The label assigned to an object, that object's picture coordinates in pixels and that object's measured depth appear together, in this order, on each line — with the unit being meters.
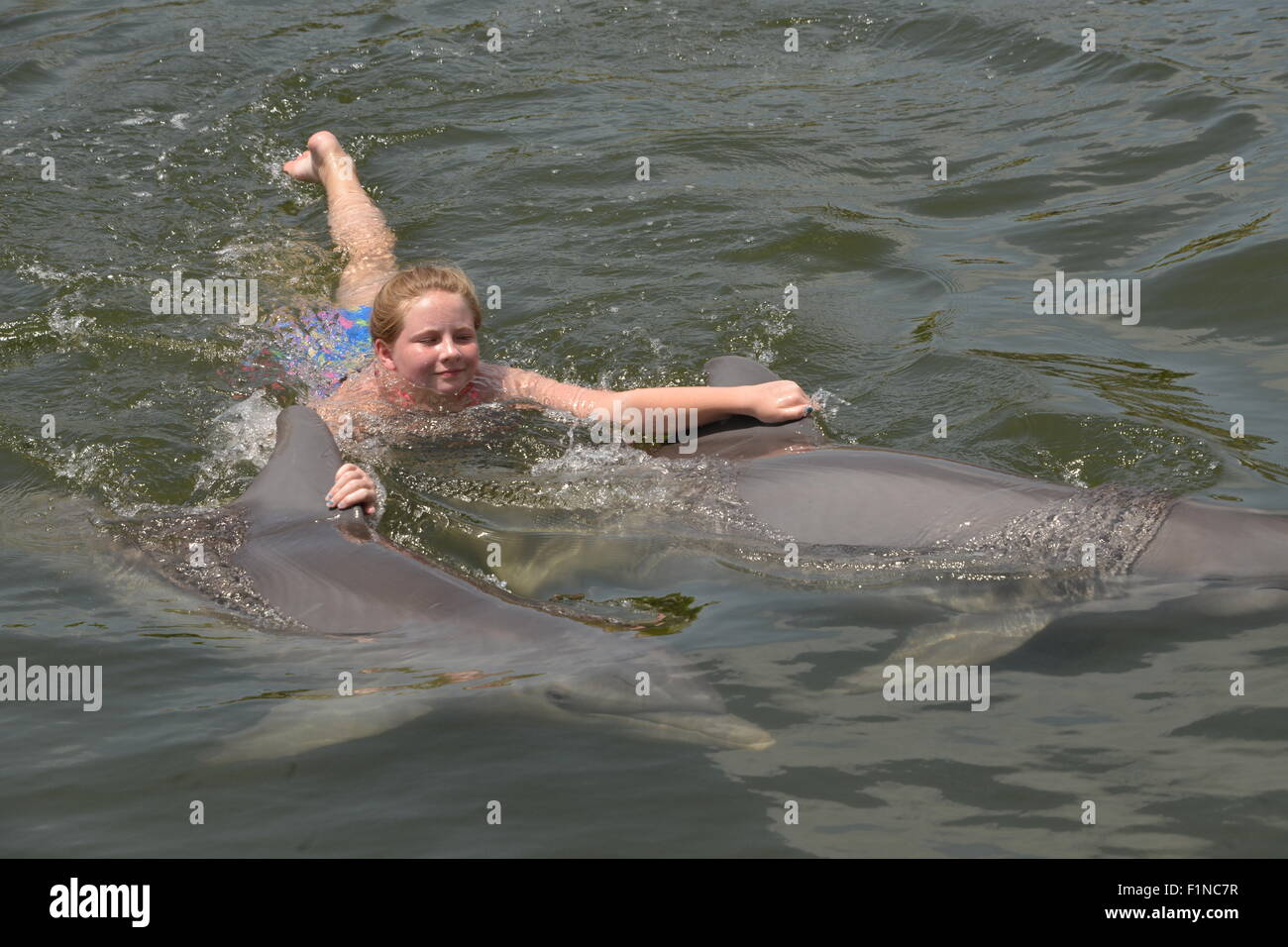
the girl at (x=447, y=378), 6.98
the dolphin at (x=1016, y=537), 5.43
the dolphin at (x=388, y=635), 4.90
